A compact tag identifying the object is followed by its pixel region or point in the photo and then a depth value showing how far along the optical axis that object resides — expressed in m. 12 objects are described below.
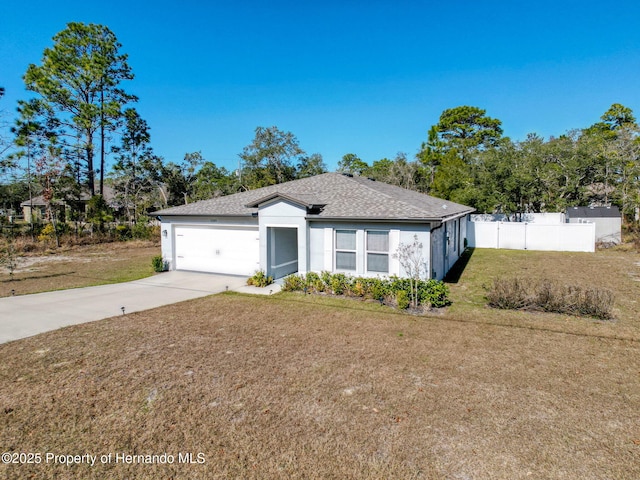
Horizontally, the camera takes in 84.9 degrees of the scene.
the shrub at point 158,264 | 14.97
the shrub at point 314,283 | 11.61
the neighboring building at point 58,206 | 28.03
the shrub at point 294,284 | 11.86
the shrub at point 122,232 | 27.25
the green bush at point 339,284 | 11.26
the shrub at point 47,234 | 24.03
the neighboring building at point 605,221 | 22.66
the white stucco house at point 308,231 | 11.02
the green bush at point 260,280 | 12.49
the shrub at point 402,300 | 9.72
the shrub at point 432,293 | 9.75
